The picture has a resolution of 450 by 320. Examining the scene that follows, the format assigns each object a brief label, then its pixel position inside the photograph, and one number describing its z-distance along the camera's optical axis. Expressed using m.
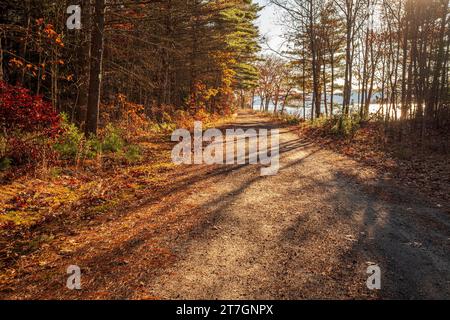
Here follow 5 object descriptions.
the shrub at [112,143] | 10.20
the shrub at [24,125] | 6.88
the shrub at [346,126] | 14.62
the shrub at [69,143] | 8.54
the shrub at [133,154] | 9.71
